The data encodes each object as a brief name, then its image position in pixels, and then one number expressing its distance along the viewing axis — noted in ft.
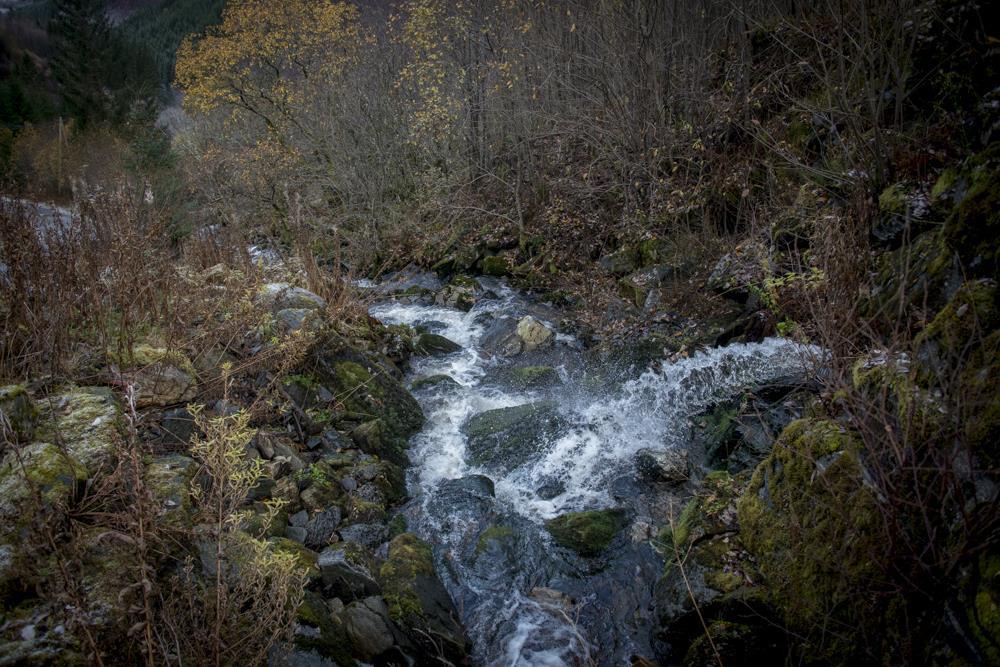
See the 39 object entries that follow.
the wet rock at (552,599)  13.24
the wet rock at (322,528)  13.30
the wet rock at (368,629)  10.12
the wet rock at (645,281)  26.18
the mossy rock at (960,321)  8.56
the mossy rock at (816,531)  8.11
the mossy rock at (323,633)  9.31
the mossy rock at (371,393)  19.16
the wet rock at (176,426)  12.89
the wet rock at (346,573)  11.12
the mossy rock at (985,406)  7.13
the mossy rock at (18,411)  8.75
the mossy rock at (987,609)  6.19
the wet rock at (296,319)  19.42
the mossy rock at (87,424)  8.88
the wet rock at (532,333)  27.50
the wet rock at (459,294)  34.06
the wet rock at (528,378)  24.25
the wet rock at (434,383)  24.13
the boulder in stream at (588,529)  14.96
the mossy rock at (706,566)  10.69
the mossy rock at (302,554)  10.96
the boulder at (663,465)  17.13
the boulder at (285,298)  20.66
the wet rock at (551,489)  17.48
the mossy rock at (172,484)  8.72
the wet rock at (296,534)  13.05
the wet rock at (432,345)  27.55
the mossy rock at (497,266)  37.22
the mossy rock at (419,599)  11.32
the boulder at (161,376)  13.29
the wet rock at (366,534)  13.94
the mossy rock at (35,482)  7.22
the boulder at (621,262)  29.60
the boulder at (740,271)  21.68
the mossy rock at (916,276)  11.16
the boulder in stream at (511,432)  19.51
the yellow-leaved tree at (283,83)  48.32
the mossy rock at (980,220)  9.72
